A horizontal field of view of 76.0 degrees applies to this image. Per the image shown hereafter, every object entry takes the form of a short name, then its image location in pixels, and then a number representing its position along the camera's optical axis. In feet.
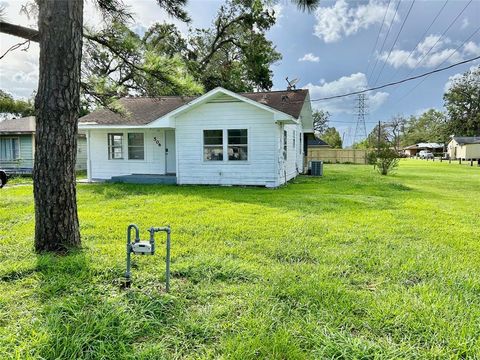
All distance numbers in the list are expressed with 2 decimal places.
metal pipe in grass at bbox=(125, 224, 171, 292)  9.18
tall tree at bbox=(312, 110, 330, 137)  218.18
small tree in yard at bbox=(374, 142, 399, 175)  55.88
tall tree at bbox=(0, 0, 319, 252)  12.61
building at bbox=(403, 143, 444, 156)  222.87
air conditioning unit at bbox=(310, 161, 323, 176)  55.47
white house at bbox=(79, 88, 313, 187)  37.42
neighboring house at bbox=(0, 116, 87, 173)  59.36
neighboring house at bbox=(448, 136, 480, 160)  140.67
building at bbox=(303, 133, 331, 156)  120.41
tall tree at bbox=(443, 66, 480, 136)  172.76
